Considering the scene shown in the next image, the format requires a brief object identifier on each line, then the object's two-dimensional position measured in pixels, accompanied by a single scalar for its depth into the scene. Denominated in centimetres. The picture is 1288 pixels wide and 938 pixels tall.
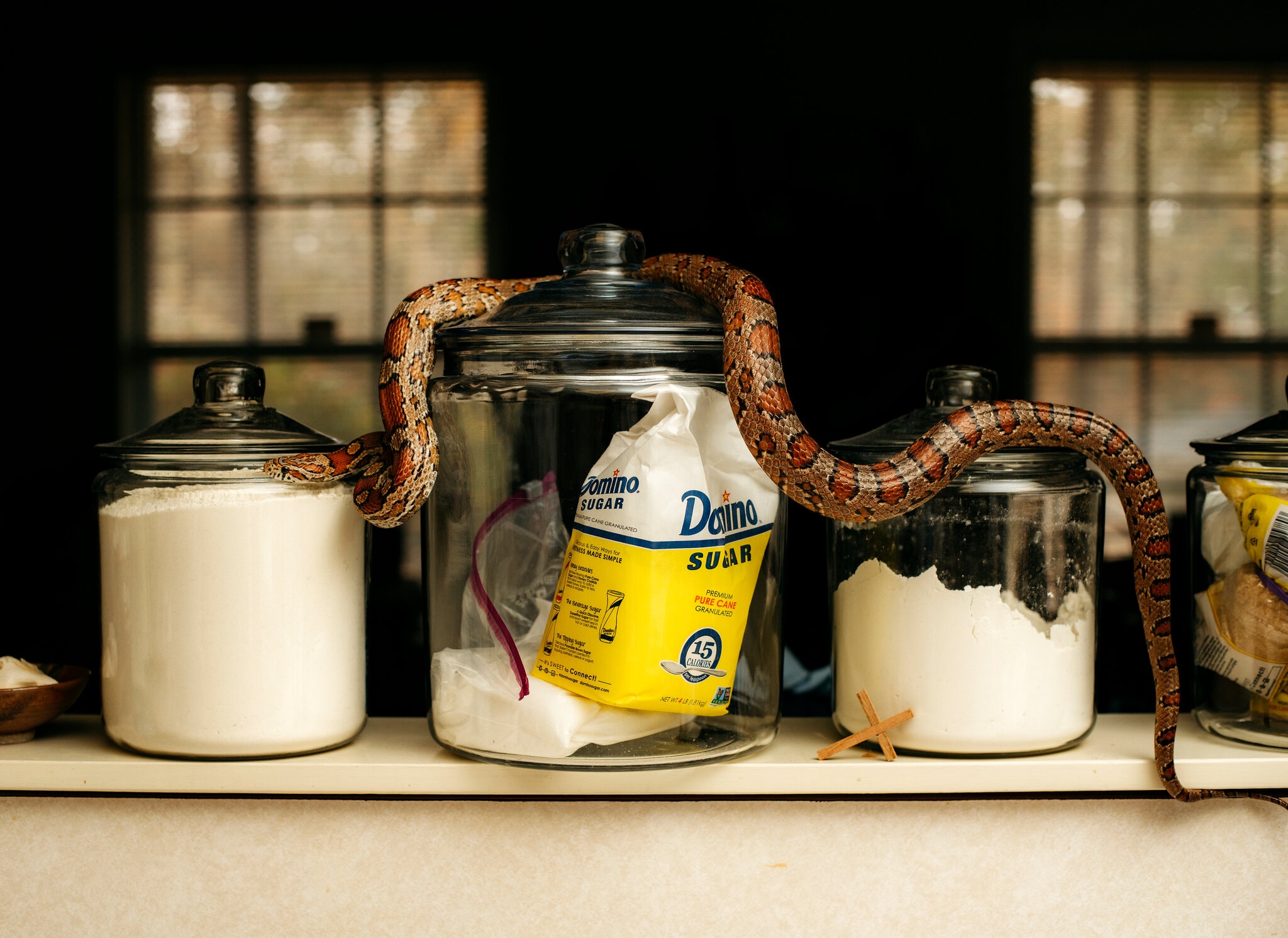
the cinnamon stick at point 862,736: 72
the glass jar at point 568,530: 68
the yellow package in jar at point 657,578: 67
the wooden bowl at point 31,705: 74
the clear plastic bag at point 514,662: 69
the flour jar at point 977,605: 71
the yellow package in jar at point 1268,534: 72
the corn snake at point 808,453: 69
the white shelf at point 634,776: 71
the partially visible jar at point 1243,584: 73
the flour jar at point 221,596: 71
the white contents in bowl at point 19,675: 75
